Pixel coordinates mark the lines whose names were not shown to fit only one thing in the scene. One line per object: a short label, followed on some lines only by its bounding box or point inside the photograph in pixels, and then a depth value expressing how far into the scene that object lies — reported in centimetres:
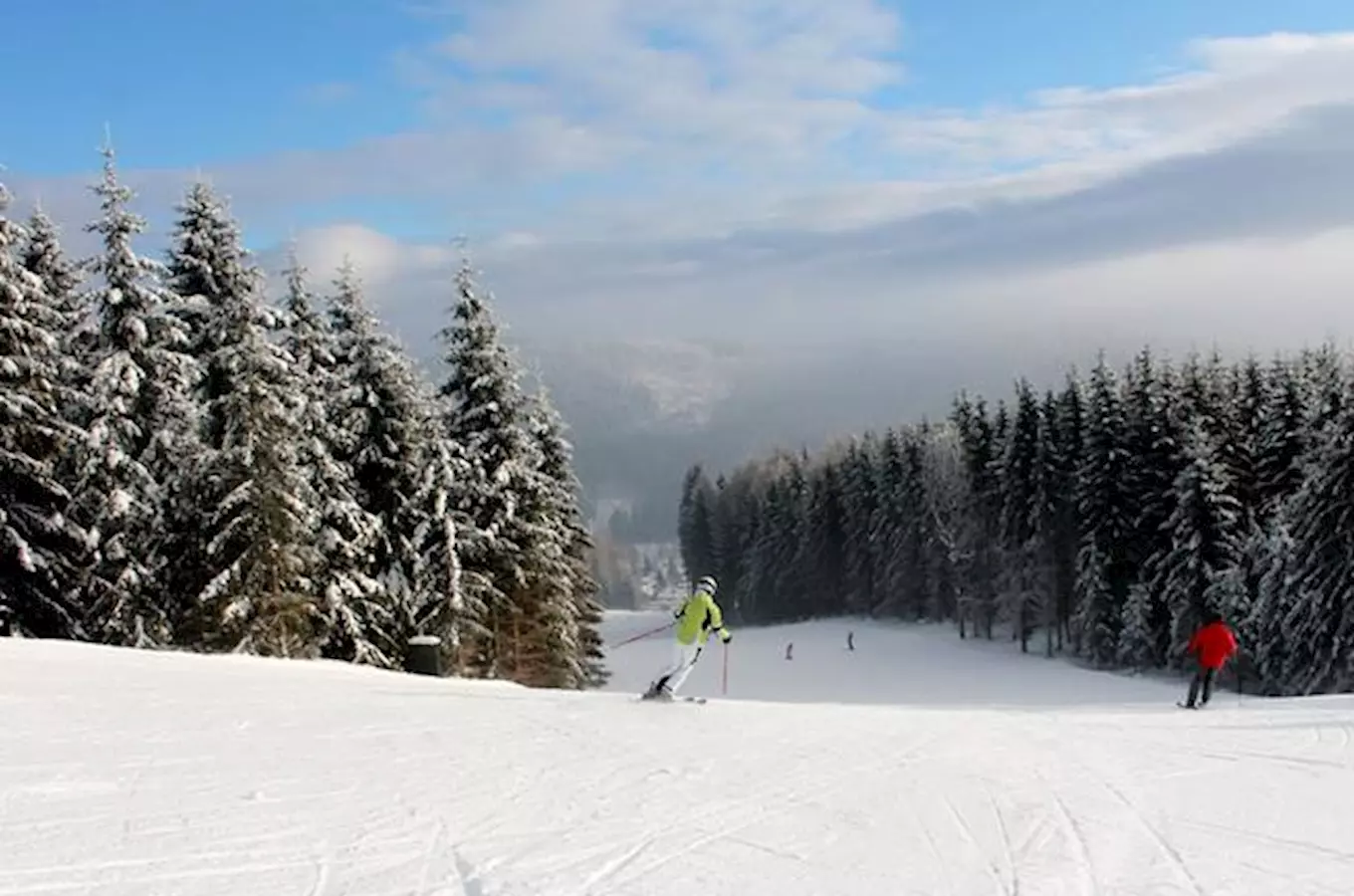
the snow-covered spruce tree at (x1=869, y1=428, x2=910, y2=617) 8431
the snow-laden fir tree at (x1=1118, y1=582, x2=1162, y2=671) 4884
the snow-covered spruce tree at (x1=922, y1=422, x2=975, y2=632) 7711
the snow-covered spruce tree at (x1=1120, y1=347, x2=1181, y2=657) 4916
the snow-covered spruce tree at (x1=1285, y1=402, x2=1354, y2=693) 3519
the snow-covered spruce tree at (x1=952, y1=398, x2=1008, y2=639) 7069
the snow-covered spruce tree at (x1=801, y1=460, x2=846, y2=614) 9631
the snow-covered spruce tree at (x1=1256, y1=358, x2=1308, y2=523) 4459
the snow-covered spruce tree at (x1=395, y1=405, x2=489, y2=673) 2897
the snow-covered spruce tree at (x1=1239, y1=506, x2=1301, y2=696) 3784
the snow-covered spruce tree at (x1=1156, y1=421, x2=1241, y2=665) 4484
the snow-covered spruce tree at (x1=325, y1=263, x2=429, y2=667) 2989
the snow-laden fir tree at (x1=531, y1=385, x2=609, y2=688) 3578
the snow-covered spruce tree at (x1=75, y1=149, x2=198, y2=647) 2373
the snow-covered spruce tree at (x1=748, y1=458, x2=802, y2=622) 10144
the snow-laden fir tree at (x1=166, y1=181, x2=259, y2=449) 2558
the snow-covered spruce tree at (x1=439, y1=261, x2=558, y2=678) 3073
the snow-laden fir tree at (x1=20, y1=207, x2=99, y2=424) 2739
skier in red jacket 2077
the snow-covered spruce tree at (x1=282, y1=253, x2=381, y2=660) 2670
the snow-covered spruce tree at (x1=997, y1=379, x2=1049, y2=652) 6212
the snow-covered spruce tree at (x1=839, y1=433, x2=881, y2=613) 8981
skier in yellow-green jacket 1638
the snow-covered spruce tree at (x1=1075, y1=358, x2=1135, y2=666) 5262
